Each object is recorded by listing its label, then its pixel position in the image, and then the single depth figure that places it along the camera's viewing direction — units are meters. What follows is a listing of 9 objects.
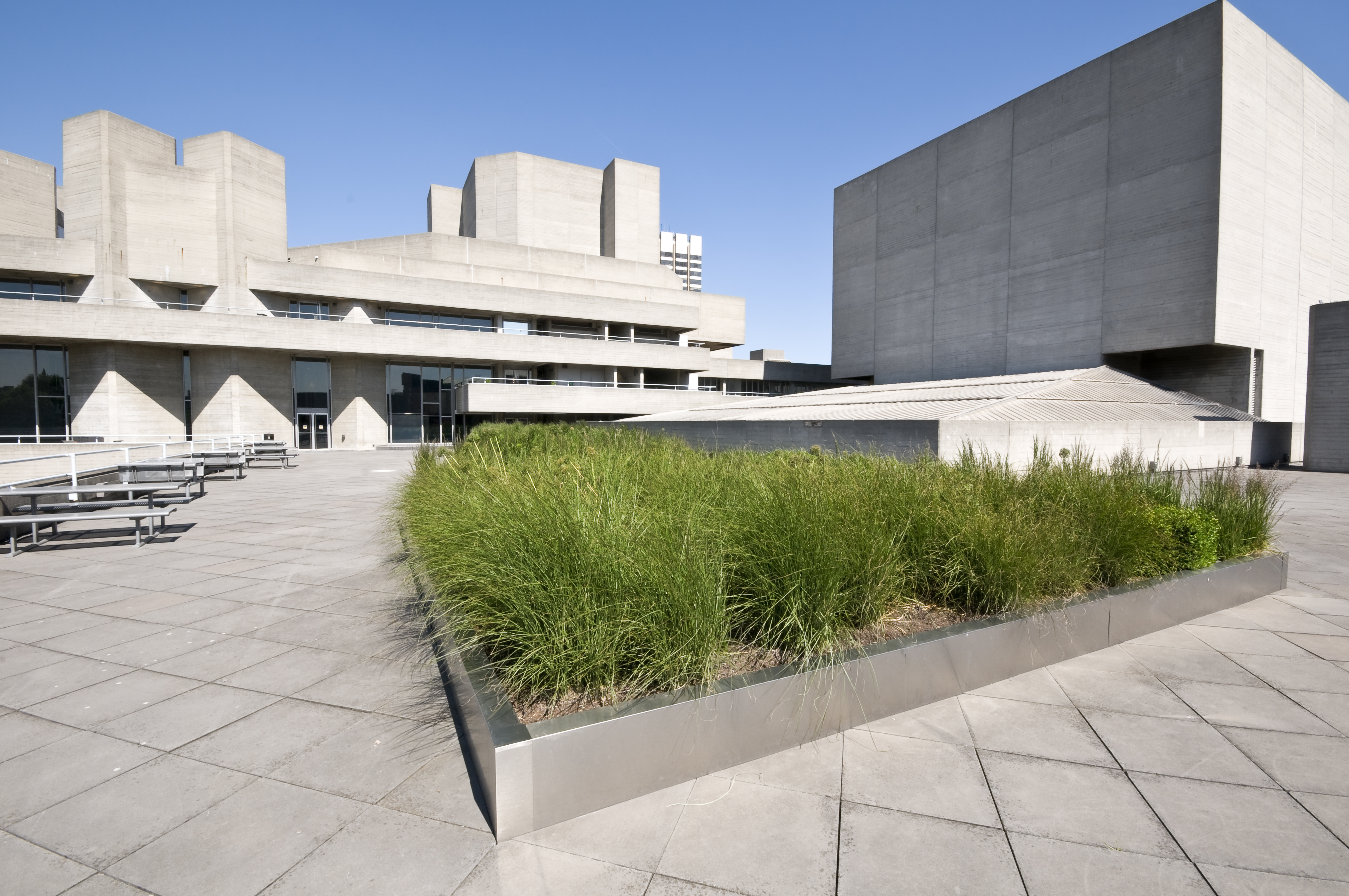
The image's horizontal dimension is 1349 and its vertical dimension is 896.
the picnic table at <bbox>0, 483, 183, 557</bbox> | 6.59
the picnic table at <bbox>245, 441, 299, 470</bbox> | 20.81
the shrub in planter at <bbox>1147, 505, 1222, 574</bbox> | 4.72
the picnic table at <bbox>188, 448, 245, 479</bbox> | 15.64
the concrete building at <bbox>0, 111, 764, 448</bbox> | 27.44
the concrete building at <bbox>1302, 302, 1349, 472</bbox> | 16.69
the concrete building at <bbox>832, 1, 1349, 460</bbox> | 21.28
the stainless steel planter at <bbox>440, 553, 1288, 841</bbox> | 2.29
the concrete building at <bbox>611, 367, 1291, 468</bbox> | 14.59
